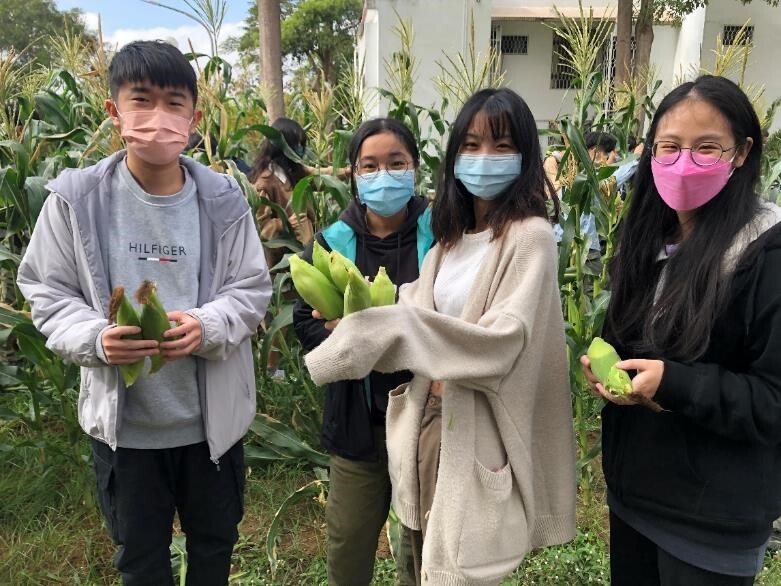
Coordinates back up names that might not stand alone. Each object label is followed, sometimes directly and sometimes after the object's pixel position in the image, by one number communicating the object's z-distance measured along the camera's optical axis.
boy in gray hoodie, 1.54
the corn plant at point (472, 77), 2.85
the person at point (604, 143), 3.94
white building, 13.20
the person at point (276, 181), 3.11
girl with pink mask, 1.21
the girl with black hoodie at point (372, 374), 1.77
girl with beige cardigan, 1.22
